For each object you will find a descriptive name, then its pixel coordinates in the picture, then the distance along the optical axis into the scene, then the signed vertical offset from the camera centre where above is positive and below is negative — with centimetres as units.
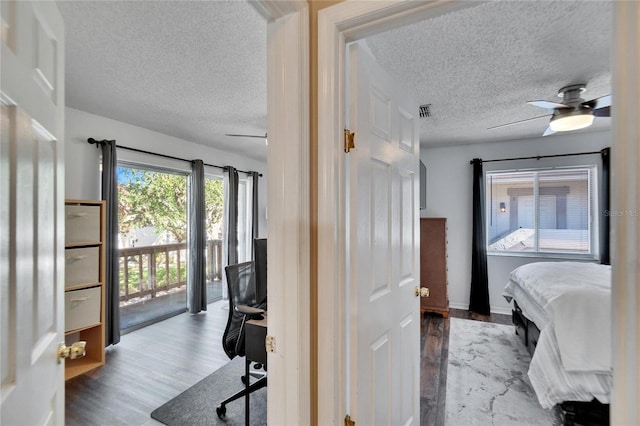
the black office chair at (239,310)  205 -68
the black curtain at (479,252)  427 -54
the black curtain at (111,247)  311 -33
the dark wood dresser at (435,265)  411 -70
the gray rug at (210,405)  201 -137
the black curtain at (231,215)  464 +0
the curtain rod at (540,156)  380 +78
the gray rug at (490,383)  202 -136
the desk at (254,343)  183 -79
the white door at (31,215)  60 +0
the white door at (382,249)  112 -15
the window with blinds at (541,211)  392 +5
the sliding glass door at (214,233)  459 -28
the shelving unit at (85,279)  260 -58
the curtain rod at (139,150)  310 +76
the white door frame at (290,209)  98 +2
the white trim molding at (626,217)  58 -1
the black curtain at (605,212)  355 +2
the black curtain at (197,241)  409 -35
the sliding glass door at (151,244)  360 -37
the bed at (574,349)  172 -81
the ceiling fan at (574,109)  230 +83
